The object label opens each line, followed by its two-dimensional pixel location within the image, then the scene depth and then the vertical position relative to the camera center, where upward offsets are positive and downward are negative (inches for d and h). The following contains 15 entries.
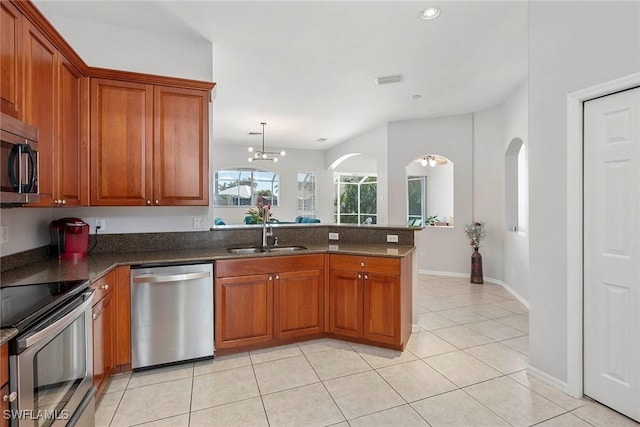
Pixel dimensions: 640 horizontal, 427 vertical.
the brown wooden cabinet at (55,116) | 75.1 +25.6
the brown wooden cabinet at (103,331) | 80.9 -31.4
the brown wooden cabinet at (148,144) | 104.1 +23.4
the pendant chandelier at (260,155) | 267.0 +54.2
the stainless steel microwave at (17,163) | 59.9 +10.0
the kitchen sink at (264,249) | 126.6 -14.2
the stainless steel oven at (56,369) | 48.1 -27.2
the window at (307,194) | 374.9 +22.7
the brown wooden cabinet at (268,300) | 108.6 -30.7
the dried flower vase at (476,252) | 210.1 -25.6
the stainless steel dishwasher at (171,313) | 97.4 -31.0
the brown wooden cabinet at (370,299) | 110.9 -30.6
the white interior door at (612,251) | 76.5 -9.6
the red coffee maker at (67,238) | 101.3 -7.5
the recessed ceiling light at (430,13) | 104.7 +66.1
